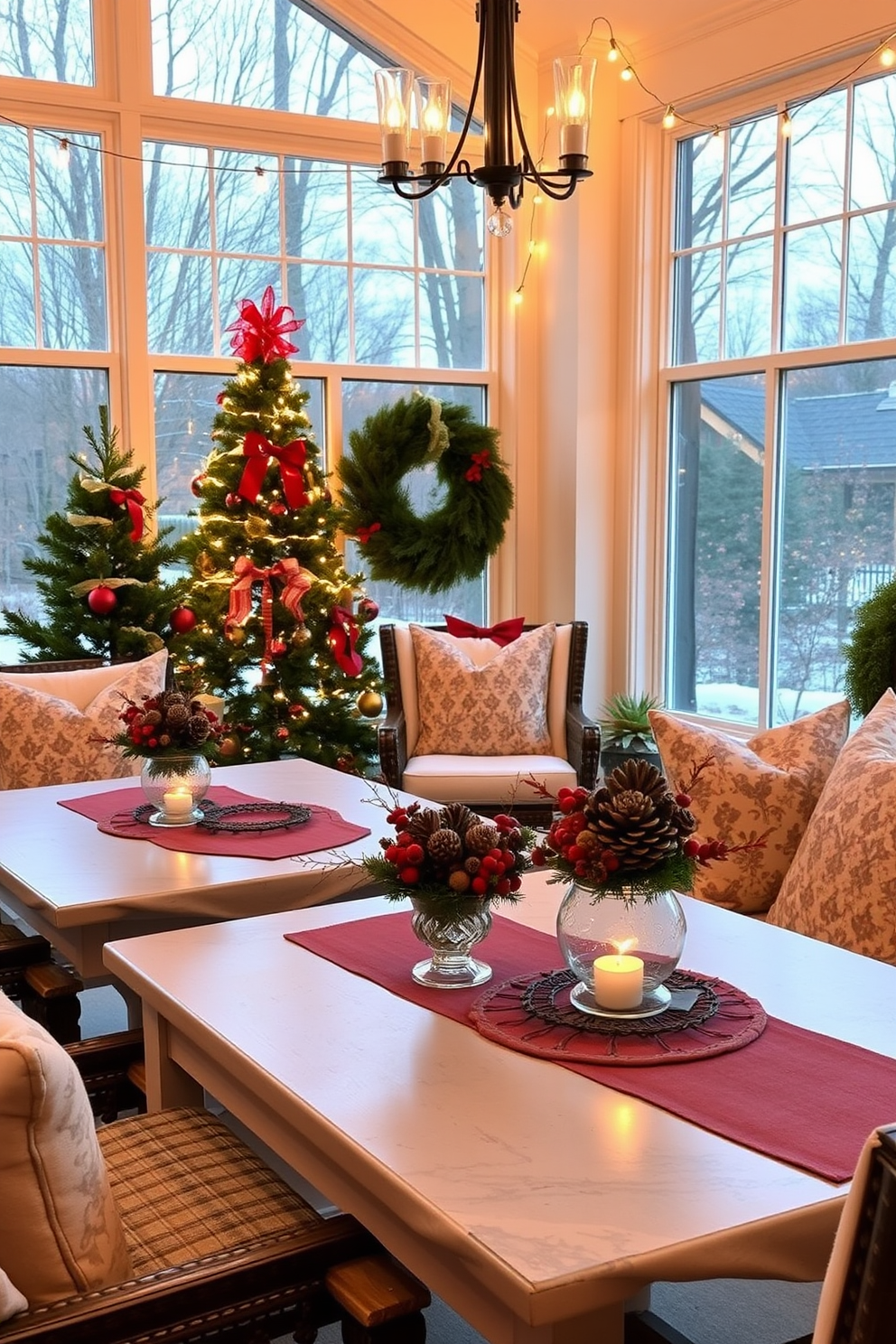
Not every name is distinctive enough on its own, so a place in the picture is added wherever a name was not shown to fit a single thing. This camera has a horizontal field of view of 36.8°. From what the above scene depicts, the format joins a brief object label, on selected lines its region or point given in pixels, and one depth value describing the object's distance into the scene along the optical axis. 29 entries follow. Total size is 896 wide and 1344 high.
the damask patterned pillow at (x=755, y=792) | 2.75
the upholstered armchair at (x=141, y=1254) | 1.15
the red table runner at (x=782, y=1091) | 1.35
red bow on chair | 5.13
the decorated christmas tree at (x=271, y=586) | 5.18
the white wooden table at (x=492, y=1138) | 1.17
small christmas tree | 4.90
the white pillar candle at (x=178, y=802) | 2.90
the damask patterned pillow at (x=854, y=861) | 2.30
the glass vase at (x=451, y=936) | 1.78
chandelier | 2.98
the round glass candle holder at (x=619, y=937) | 1.66
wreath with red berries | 5.67
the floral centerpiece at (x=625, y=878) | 1.61
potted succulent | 5.61
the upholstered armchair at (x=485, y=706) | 4.77
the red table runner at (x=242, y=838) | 2.67
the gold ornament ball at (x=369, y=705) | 5.27
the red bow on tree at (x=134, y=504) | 4.92
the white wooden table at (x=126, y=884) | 2.35
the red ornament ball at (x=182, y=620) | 5.00
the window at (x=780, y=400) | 4.73
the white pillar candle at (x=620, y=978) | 1.69
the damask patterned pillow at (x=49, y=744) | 3.86
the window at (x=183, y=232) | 5.29
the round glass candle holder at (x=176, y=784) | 2.88
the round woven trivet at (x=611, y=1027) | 1.58
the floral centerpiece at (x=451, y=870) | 1.75
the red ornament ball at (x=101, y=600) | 4.82
